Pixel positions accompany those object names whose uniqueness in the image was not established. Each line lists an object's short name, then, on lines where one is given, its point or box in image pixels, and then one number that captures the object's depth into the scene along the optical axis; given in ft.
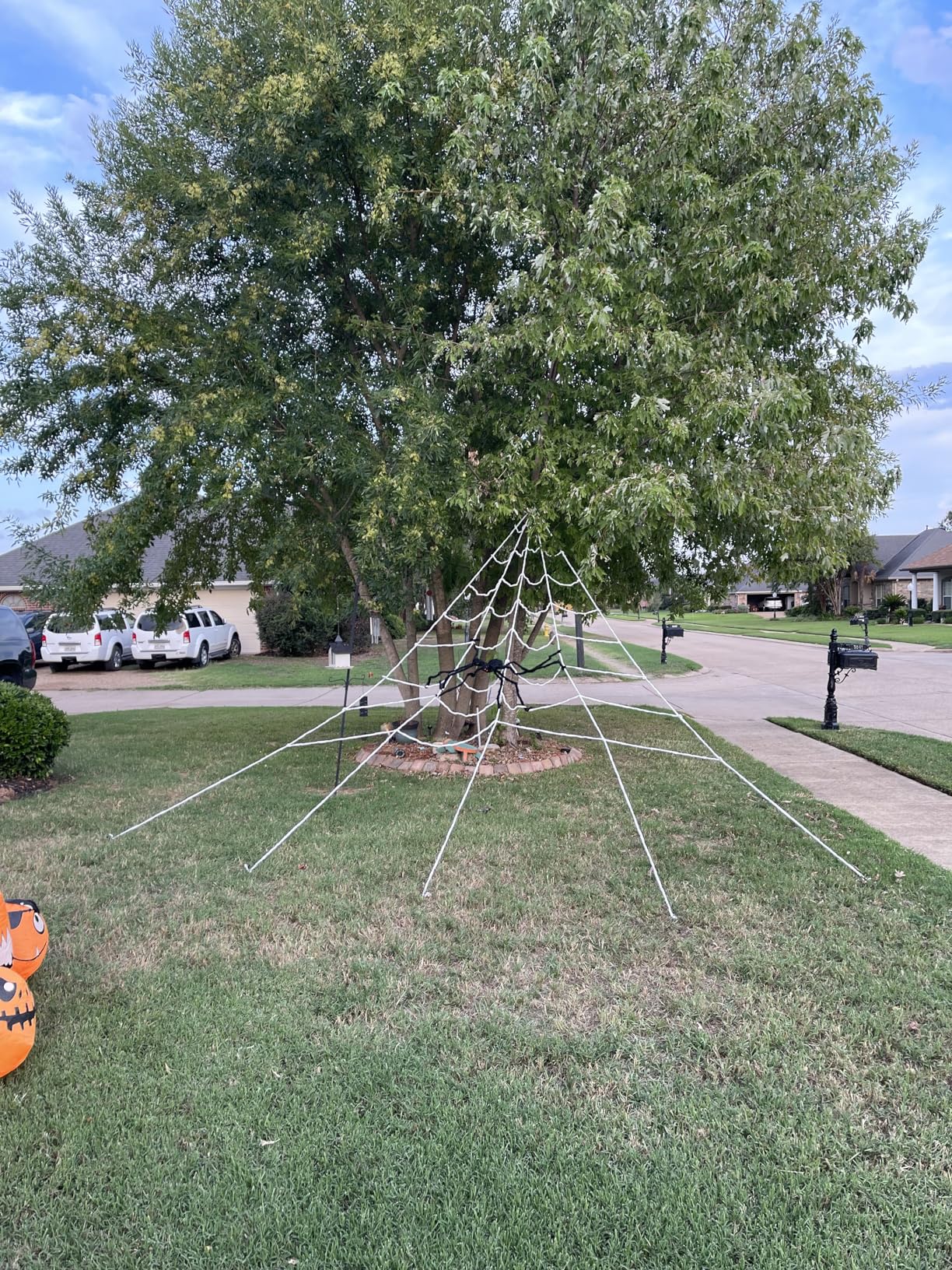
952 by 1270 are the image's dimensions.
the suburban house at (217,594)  82.69
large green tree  21.76
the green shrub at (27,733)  25.82
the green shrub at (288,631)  74.38
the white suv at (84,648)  66.90
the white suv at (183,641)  68.33
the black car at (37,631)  68.03
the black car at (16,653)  34.14
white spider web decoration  24.47
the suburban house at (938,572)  142.72
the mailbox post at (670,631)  65.72
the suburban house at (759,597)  222.28
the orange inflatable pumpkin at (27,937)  11.78
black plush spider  23.93
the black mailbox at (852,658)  35.88
